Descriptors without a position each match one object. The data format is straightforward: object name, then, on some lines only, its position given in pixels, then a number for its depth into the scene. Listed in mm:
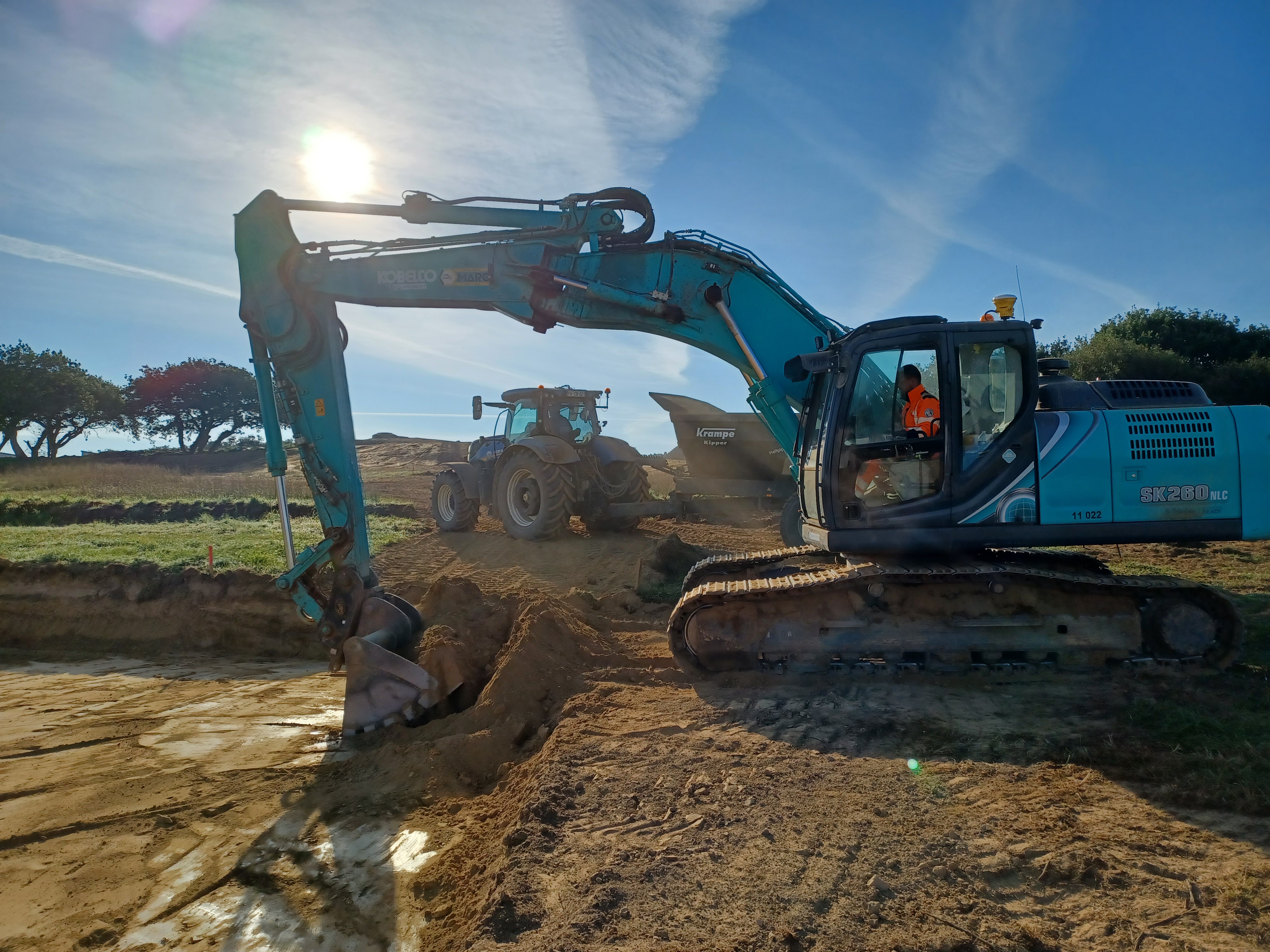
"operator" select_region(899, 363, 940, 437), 5488
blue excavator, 5324
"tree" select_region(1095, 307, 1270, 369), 22172
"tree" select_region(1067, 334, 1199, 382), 20938
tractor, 11719
